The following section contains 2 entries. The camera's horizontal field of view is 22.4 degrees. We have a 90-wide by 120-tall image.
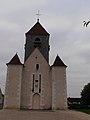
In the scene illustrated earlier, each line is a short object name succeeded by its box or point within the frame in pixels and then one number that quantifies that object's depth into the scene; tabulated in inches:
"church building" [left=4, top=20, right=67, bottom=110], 1142.3
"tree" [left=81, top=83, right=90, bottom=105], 1919.7
